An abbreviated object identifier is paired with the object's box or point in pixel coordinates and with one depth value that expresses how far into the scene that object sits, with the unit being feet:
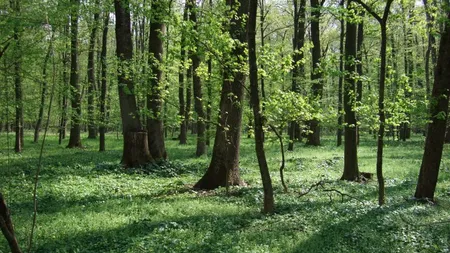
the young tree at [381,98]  28.14
